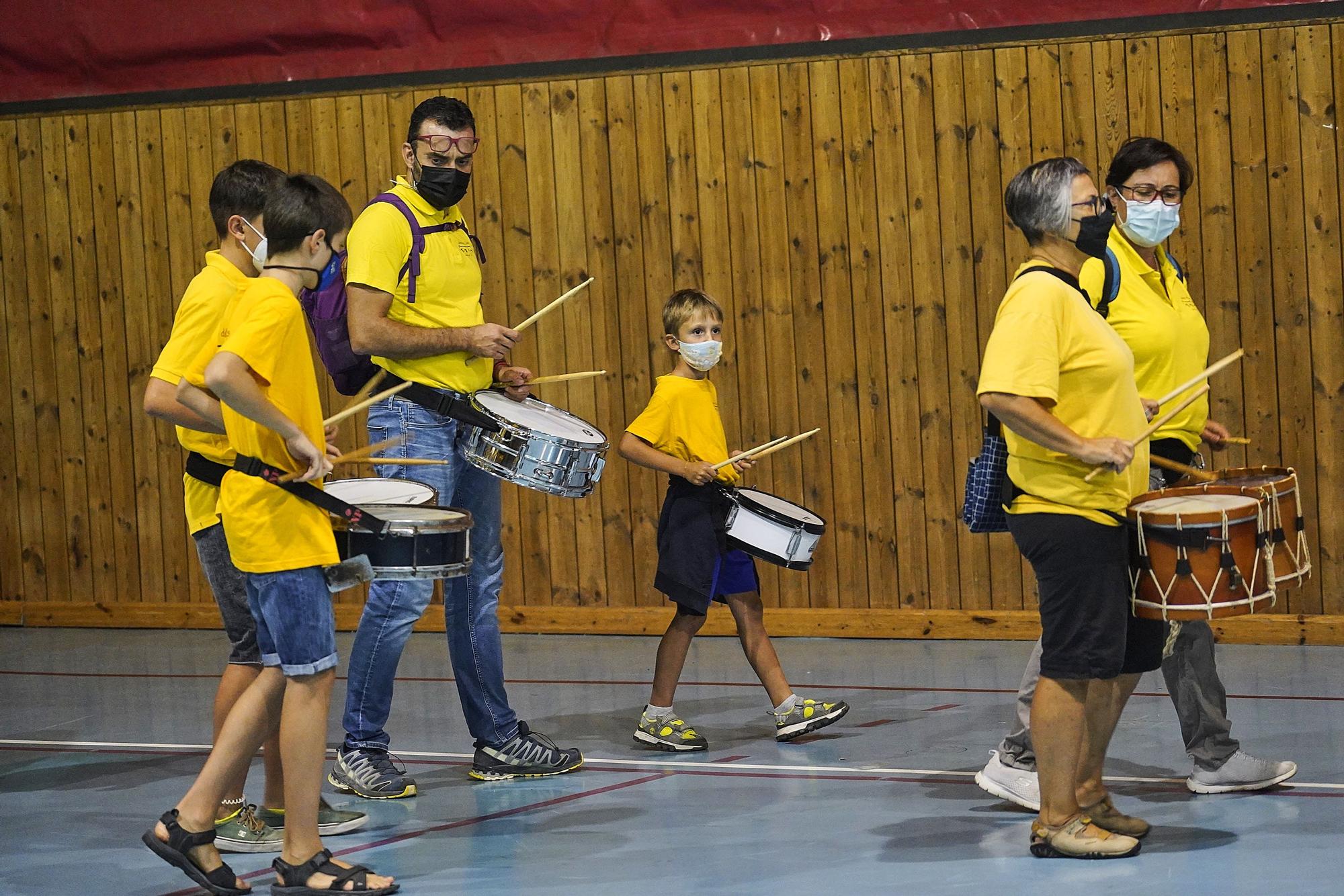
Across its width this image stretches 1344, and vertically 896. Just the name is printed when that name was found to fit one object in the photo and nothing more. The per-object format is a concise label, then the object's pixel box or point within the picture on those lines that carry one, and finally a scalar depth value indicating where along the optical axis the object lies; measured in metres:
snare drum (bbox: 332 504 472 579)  7.91
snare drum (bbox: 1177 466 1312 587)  7.73
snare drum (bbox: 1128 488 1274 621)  7.45
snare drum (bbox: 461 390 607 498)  9.41
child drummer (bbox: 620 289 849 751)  10.92
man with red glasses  9.69
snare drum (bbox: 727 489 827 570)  10.84
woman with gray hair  7.52
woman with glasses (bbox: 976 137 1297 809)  8.85
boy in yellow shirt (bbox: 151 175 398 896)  7.46
